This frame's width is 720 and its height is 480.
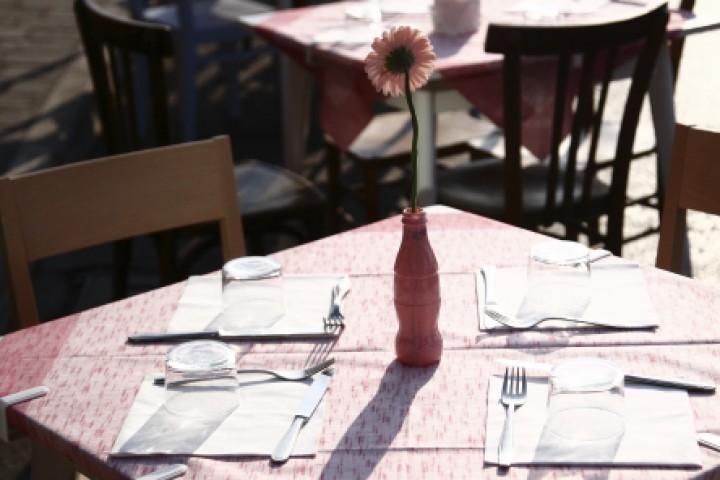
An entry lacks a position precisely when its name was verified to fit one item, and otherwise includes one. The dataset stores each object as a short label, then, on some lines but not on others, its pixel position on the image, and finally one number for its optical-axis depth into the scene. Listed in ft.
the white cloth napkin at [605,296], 7.12
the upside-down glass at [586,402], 6.22
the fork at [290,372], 6.73
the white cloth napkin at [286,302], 7.30
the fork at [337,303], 7.21
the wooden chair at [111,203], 8.34
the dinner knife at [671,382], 6.48
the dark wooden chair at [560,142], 10.37
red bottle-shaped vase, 6.74
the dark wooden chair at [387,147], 13.21
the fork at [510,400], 6.09
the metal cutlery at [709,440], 6.09
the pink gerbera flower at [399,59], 6.43
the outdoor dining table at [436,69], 11.38
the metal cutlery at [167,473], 6.07
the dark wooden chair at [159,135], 10.83
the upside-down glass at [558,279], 7.31
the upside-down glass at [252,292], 7.37
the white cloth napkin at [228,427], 6.24
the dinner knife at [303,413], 6.18
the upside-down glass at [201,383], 6.47
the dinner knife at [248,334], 7.13
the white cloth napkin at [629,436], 6.03
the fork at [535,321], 7.04
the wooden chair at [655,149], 13.55
